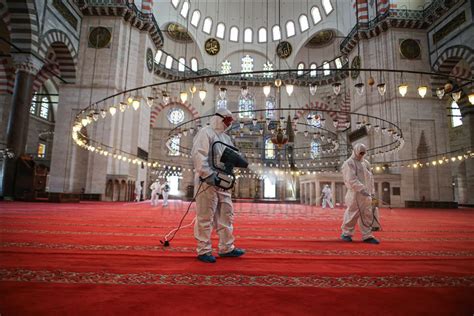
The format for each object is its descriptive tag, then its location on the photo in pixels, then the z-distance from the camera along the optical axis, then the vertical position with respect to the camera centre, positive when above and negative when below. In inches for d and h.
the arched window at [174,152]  815.1 +114.1
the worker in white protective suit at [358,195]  139.4 +0.0
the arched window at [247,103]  880.3 +283.9
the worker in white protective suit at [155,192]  451.0 -2.7
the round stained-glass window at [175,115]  865.5 +234.0
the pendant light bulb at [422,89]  261.9 +101.3
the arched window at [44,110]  810.2 +229.2
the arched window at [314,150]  847.1 +137.5
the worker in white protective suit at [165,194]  434.2 -6.0
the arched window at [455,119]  671.2 +190.5
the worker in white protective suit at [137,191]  566.9 -2.1
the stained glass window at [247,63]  918.4 +425.3
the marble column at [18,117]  394.9 +99.1
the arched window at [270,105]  882.1 +280.5
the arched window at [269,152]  887.1 +131.8
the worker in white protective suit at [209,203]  92.4 -3.9
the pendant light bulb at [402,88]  264.9 +103.6
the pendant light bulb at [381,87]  287.9 +112.2
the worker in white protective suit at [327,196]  484.7 -2.6
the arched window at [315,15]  820.4 +529.0
